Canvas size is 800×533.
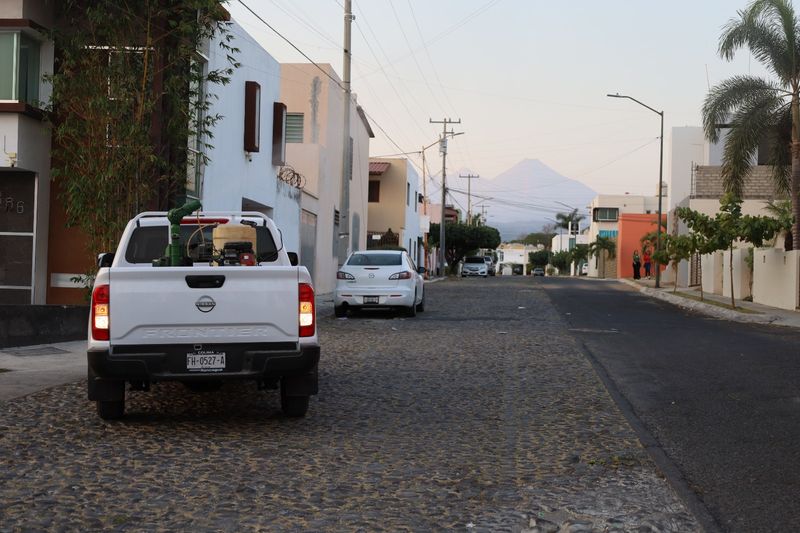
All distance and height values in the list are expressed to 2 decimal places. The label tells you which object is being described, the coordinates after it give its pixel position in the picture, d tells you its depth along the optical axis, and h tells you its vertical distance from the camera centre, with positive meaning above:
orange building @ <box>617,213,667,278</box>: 78.31 +2.70
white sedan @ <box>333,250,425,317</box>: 21.72 -0.56
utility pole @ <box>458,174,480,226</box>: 114.75 +8.11
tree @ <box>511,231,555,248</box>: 189.41 +5.30
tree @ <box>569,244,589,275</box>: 99.00 +1.33
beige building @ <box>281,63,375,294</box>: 34.38 +3.96
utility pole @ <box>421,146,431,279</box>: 73.69 +4.86
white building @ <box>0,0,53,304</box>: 15.83 +1.67
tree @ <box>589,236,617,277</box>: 83.19 +1.69
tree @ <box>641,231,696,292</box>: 31.91 +0.66
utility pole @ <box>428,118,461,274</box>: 64.62 +7.36
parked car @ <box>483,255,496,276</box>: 76.09 -0.20
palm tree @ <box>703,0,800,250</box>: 30.00 +5.47
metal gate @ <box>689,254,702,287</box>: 47.41 -0.15
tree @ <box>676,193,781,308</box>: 27.66 +1.28
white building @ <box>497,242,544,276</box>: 180.75 +1.62
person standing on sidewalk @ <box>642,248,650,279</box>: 56.06 +0.57
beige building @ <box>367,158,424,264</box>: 57.56 +3.76
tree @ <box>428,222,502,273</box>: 80.38 +2.00
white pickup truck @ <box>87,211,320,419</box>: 7.70 -0.57
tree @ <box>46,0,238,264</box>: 15.09 +2.44
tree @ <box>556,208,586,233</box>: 162.38 +8.15
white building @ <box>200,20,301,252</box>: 22.64 +2.89
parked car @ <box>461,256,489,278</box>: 72.44 -0.36
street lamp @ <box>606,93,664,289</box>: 41.96 +3.95
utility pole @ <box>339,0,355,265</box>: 28.11 +3.00
